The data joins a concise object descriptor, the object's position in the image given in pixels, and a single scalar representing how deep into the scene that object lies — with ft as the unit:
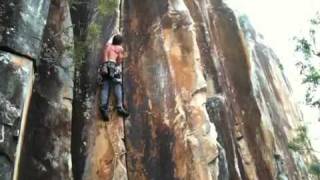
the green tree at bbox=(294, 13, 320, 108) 34.79
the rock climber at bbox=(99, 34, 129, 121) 25.27
